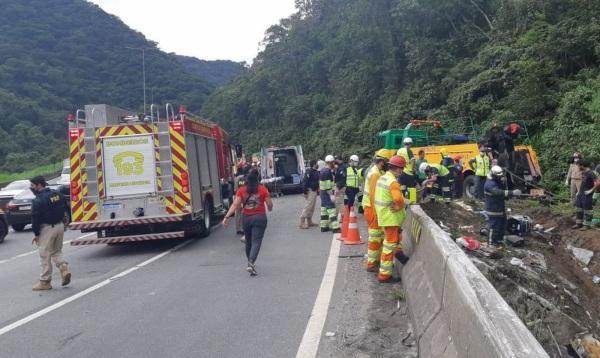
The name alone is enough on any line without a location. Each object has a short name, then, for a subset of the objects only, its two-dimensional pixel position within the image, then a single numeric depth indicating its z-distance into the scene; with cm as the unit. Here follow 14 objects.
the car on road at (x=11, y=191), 1795
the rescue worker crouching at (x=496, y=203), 943
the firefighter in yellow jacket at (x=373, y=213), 768
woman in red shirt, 833
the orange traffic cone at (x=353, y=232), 1061
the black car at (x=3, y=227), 1472
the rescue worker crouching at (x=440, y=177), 1383
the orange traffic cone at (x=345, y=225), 1121
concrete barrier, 266
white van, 2688
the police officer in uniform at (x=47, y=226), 836
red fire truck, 1112
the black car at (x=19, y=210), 1683
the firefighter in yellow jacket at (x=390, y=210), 702
